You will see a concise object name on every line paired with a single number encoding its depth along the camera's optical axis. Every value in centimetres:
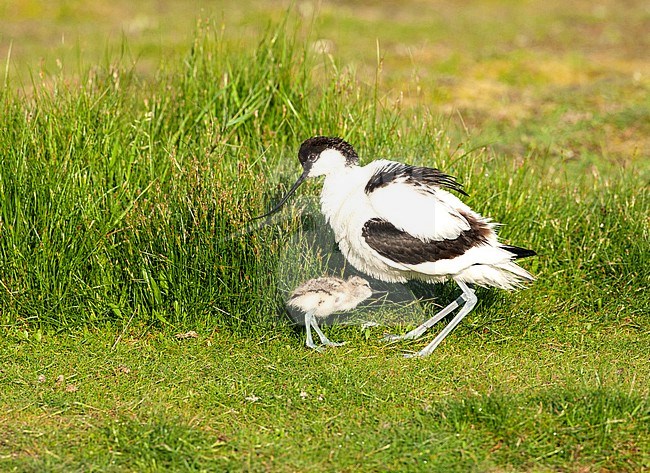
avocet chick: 1084
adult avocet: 1049
